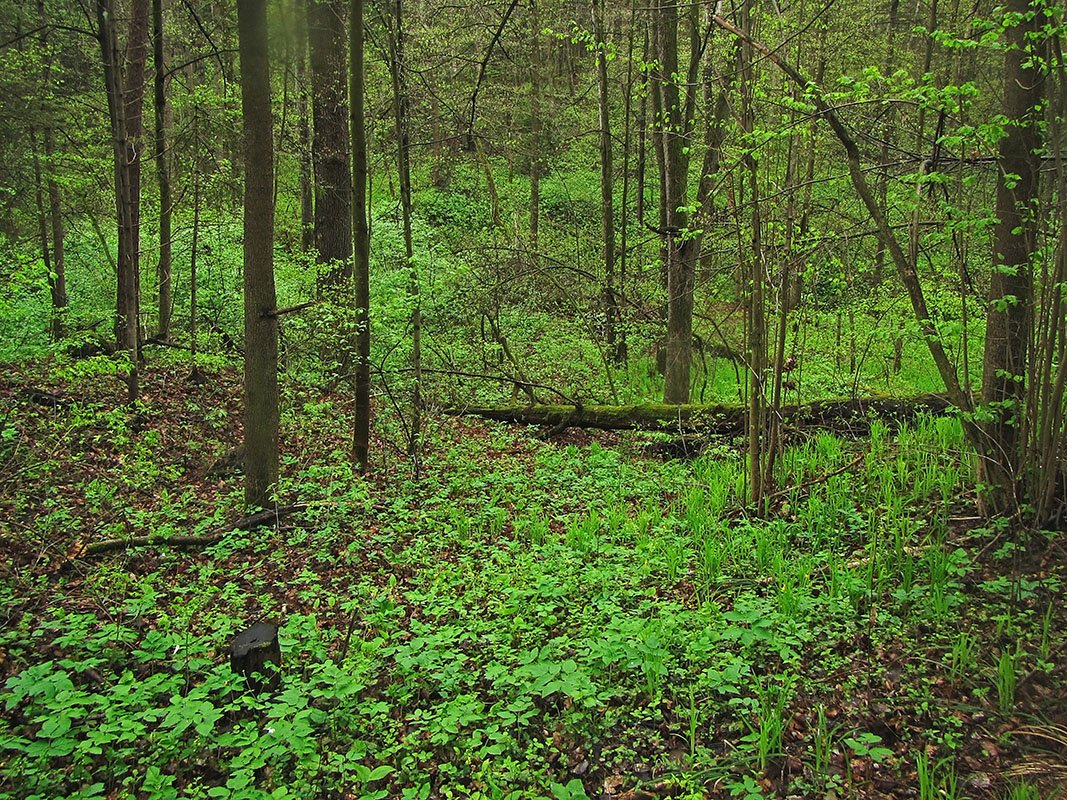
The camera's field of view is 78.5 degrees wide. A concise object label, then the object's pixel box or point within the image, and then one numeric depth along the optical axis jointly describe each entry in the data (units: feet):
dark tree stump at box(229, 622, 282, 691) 12.29
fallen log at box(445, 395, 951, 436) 24.95
